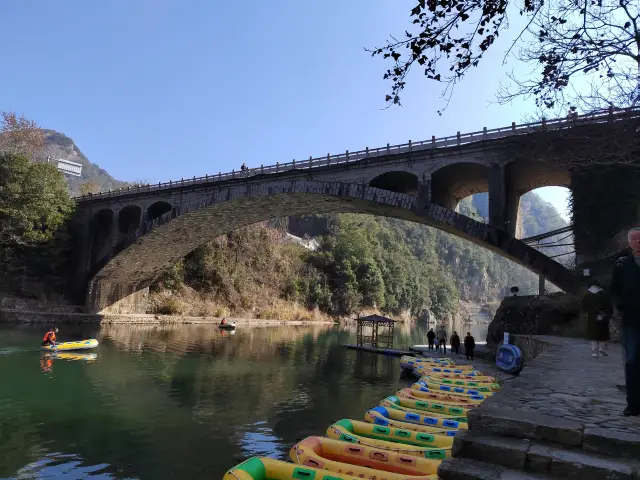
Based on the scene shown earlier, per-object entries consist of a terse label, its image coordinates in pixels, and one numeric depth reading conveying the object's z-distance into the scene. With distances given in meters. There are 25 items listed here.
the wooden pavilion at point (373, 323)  22.88
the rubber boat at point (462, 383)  11.33
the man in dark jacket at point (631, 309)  3.66
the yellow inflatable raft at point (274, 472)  4.61
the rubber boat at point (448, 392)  9.87
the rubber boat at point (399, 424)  6.76
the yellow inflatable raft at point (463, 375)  12.29
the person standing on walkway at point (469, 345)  18.36
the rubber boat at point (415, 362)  16.03
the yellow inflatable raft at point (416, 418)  7.24
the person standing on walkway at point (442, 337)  22.04
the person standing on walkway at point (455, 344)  20.68
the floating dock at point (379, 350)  21.85
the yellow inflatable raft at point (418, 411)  7.71
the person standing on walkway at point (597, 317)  8.78
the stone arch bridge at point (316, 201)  20.36
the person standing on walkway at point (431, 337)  22.34
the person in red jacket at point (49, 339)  17.53
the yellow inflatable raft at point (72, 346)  17.33
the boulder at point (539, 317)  16.28
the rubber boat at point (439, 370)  13.46
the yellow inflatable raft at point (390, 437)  5.62
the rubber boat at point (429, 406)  8.52
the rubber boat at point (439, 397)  9.18
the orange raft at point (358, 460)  4.84
